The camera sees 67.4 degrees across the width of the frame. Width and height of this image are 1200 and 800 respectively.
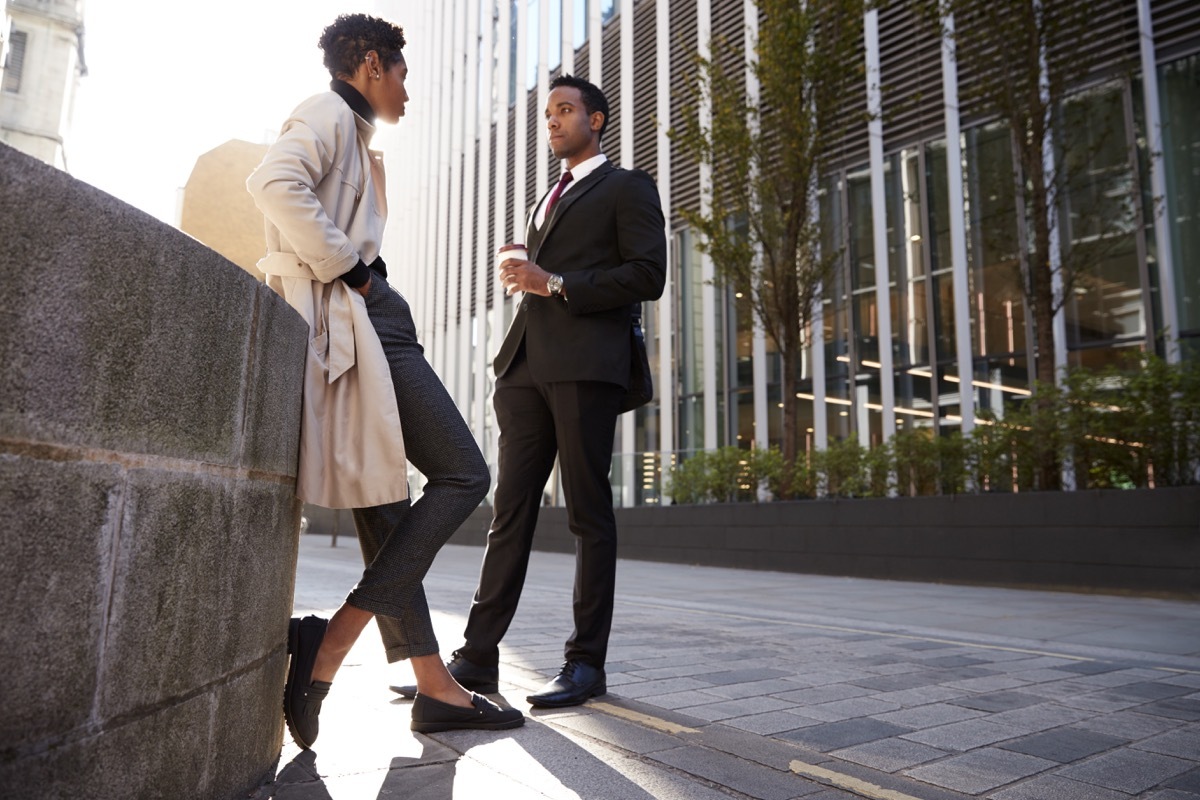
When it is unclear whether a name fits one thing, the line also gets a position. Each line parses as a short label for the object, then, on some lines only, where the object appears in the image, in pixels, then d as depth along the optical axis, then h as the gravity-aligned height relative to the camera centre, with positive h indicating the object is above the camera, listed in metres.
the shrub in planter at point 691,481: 12.96 +0.69
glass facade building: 11.34 +4.31
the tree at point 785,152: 11.92 +5.12
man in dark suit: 2.99 +0.48
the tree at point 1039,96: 9.45 +4.80
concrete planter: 7.30 -0.06
